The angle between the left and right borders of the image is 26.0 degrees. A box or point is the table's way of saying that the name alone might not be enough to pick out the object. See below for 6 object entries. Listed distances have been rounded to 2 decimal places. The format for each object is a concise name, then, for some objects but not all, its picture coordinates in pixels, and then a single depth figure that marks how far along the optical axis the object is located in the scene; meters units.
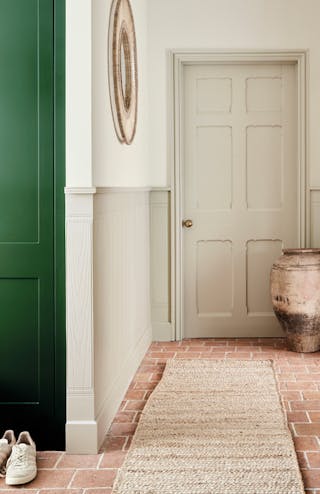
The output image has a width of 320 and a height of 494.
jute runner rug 2.61
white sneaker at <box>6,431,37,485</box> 2.66
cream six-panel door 5.39
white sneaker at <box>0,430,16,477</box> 2.76
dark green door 2.98
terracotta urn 4.78
